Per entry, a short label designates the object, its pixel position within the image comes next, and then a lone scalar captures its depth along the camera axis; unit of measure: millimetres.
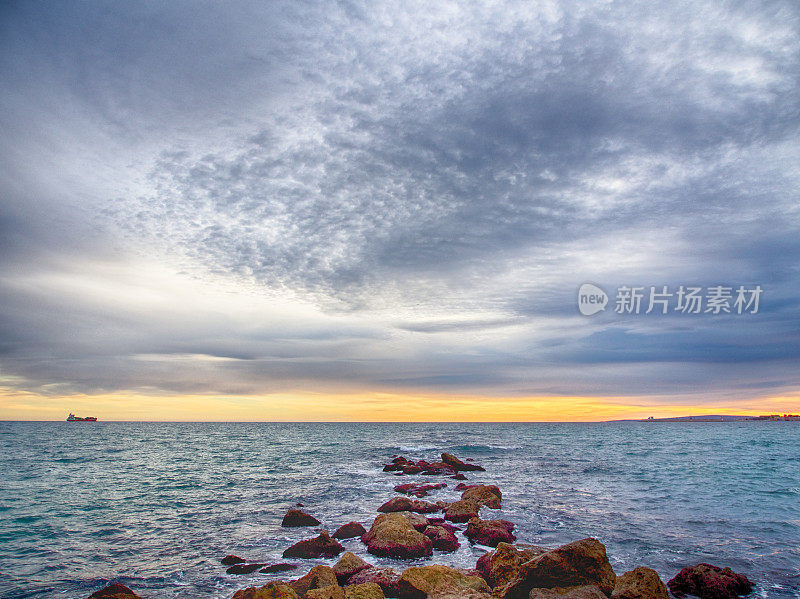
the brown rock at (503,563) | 13023
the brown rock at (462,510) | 21969
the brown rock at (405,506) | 23812
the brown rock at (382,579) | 12836
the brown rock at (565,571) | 11180
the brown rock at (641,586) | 11344
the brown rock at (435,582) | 12078
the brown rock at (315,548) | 16766
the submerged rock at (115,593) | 12366
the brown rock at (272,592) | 11000
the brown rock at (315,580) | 12469
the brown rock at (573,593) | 10523
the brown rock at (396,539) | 16672
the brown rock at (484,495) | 25047
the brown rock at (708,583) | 12773
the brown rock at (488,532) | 18203
